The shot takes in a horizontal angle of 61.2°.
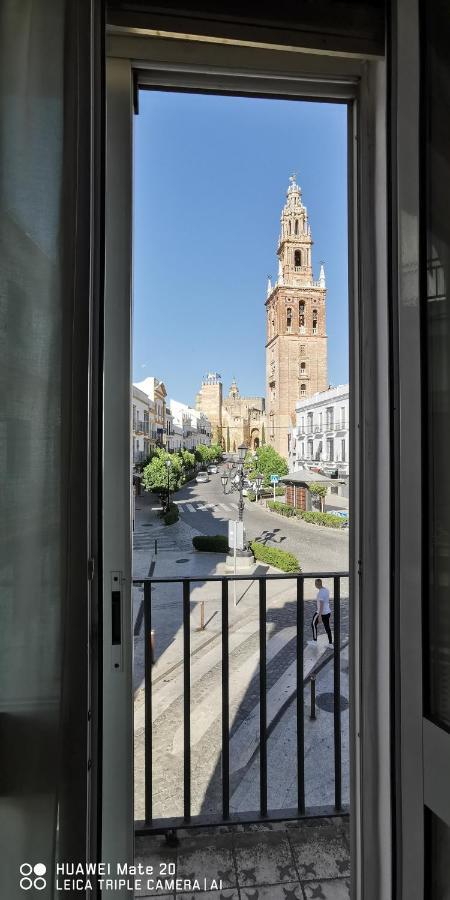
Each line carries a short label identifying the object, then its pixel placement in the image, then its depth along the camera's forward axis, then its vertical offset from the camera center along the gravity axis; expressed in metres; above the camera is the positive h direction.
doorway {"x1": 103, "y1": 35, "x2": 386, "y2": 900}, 1.03 +1.06
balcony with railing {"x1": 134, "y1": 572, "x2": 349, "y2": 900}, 1.21 -1.07
